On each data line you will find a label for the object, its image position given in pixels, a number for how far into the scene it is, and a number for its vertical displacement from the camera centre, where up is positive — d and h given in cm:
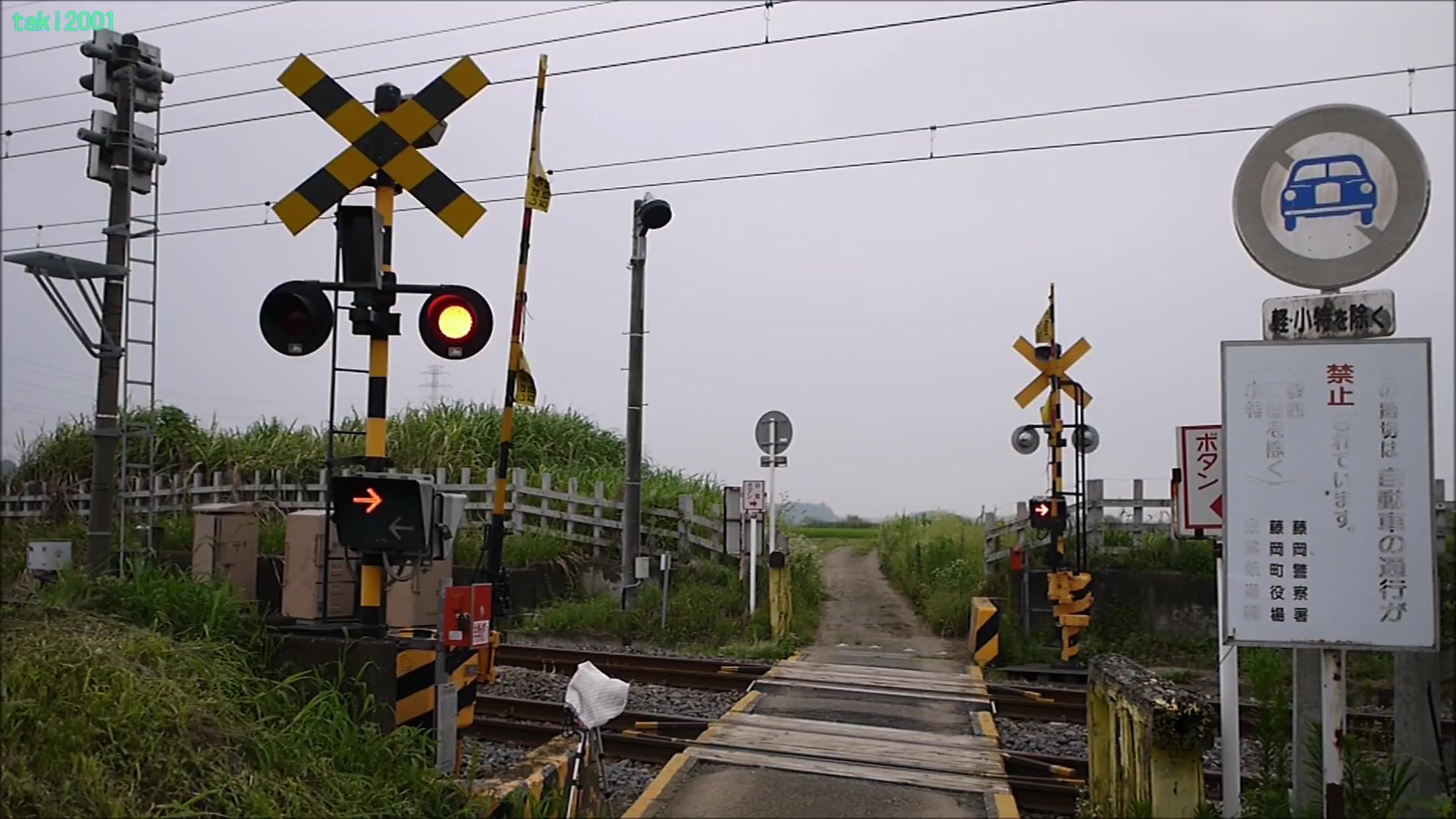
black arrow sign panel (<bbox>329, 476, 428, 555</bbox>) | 609 -18
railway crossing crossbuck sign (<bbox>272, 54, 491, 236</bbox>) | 645 +195
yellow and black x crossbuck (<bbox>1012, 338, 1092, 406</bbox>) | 1320 +142
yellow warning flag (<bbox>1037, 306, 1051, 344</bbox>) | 1337 +192
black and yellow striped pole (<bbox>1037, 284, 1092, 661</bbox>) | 1305 -104
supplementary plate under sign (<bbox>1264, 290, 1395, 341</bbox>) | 469 +74
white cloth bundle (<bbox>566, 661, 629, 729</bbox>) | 575 -112
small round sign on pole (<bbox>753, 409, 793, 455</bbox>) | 1491 +78
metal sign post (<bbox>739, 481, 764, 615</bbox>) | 1491 -33
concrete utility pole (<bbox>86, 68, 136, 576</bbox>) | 1064 +126
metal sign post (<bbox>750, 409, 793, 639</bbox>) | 1477 +34
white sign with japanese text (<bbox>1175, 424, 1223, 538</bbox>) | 621 +2
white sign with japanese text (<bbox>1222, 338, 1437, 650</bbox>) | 445 -3
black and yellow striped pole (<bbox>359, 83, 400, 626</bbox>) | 627 +29
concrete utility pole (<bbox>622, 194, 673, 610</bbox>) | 1545 +88
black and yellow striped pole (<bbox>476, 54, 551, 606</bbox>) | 832 +97
